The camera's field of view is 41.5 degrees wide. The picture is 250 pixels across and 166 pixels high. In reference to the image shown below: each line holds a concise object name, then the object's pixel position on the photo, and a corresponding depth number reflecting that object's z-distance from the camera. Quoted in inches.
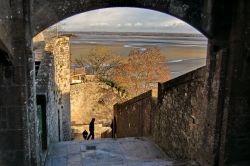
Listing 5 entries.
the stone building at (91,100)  898.7
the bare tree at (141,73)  1010.1
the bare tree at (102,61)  1160.7
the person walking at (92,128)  556.1
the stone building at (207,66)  186.2
